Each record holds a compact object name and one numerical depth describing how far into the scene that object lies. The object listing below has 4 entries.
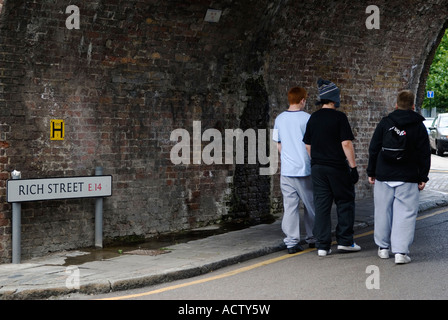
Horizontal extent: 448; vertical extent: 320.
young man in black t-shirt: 8.73
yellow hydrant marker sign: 9.19
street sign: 8.54
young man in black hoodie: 8.38
